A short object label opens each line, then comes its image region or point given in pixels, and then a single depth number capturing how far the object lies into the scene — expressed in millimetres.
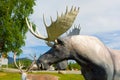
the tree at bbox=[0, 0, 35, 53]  18270
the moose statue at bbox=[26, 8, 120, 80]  2336
